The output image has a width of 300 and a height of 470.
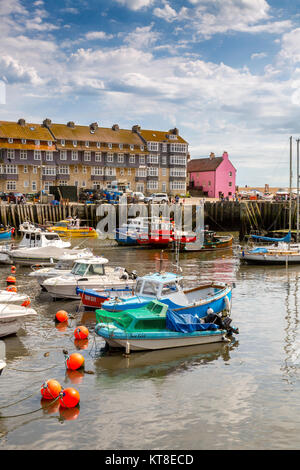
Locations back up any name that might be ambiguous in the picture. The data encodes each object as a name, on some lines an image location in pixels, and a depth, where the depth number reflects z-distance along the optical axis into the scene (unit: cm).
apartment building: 7019
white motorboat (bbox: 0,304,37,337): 1838
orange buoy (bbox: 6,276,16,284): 2817
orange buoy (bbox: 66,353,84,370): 1562
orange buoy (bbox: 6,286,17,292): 2472
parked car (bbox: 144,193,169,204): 6416
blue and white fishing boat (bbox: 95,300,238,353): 1725
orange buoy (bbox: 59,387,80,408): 1308
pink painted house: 8494
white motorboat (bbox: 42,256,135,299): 2409
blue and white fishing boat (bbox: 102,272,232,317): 1945
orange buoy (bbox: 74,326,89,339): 1872
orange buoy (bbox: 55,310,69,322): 2097
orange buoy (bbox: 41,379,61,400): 1347
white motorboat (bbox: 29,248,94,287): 2655
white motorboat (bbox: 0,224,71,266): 3462
